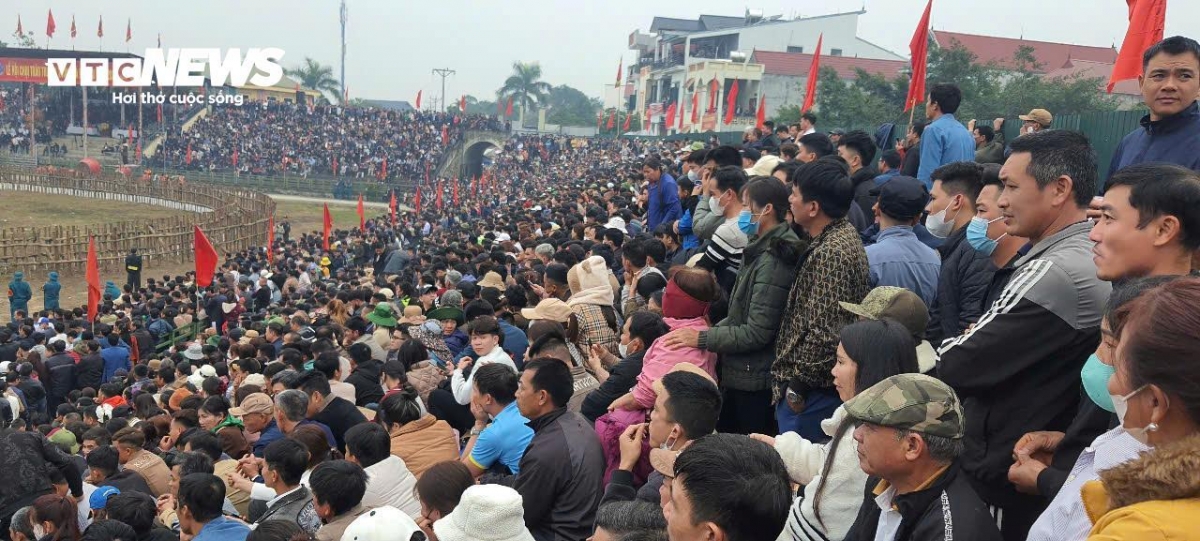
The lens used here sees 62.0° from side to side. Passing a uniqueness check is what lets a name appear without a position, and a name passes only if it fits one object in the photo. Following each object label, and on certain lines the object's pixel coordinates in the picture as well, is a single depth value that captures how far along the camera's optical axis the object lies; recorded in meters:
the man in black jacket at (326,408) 6.76
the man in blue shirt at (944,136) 7.32
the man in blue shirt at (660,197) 10.99
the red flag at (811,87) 18.83
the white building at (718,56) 51.91
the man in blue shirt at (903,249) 4.67
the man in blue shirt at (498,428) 5.02
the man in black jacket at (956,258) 4.18
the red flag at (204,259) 17.25
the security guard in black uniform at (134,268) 24.52
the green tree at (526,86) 93.50
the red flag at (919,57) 11.80
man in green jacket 4.57
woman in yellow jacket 1.78
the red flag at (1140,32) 7.17
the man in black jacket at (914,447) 2.64
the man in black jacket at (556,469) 4.48
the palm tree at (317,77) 88.19
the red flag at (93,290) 18.05
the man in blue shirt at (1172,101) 4.25
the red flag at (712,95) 52.14
